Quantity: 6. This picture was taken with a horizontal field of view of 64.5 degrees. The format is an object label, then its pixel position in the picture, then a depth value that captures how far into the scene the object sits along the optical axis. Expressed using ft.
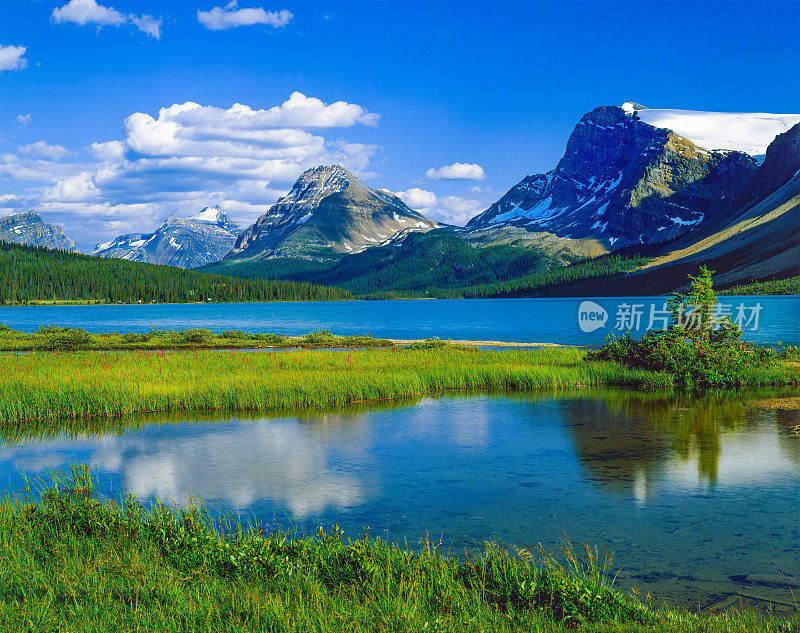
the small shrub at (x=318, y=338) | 247.29
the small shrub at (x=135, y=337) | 248.65
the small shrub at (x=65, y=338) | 223.30
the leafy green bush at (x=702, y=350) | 135.54
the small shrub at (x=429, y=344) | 206.18
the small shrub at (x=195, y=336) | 248.32
